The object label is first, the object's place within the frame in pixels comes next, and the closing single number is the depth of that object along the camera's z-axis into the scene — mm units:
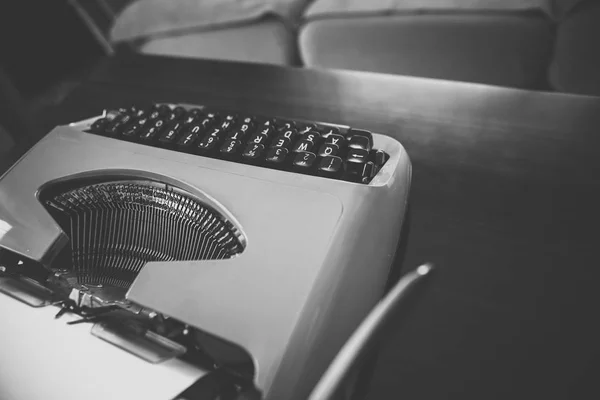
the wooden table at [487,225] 338
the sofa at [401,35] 811
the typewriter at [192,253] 308
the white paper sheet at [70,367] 306
